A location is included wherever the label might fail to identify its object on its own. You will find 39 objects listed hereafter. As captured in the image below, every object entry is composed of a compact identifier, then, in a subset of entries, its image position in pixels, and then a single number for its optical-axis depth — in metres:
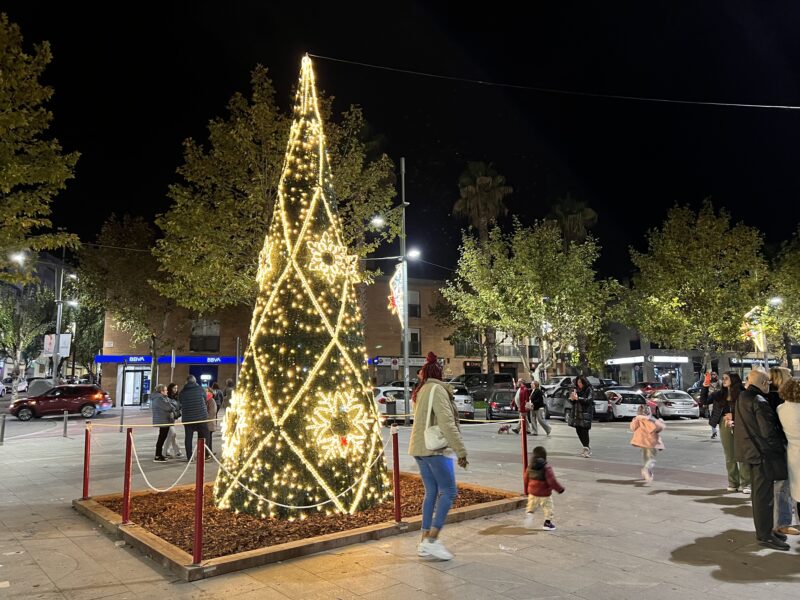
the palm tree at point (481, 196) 31.75
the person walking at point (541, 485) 6.14
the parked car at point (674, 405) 23.66
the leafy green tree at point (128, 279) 32.19
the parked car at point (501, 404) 22.30
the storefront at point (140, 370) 35.31
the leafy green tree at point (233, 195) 15.80
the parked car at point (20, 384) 45.86
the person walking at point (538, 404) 15.48
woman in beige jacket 5.02
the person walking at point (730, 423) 8.01
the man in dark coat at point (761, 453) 5.43
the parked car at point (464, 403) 21.31
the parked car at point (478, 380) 30.29
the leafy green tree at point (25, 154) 11.98
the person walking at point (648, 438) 8.84
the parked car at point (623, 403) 22.06
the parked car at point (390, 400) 21.84
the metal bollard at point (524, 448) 7.51
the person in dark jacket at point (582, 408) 11.26
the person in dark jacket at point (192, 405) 11.16
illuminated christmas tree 6.20
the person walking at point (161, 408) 12.31
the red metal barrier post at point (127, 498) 6.09
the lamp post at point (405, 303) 19.20
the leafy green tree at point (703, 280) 28.45
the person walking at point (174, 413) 12.11
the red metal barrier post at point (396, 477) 5.98
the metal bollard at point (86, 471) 7.43
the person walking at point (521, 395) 14.70
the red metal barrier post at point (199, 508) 4.72
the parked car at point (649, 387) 26.60
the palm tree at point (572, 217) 34.25
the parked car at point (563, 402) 22.06
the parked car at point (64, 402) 24.44
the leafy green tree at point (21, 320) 35.59
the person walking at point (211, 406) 13.53
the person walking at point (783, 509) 5.62
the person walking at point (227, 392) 22.21
